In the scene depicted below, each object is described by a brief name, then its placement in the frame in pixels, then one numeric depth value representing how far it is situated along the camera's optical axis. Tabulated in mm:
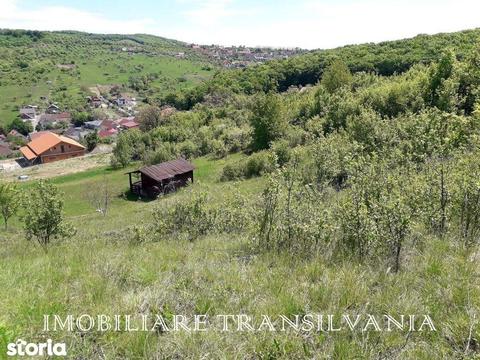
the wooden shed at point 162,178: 37375
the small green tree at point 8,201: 31594
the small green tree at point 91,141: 79500
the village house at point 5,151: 78000
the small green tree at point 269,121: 40906
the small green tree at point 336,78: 44812
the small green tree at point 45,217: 18562
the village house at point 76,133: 89775
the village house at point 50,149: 70438
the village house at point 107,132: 85419
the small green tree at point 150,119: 70875
